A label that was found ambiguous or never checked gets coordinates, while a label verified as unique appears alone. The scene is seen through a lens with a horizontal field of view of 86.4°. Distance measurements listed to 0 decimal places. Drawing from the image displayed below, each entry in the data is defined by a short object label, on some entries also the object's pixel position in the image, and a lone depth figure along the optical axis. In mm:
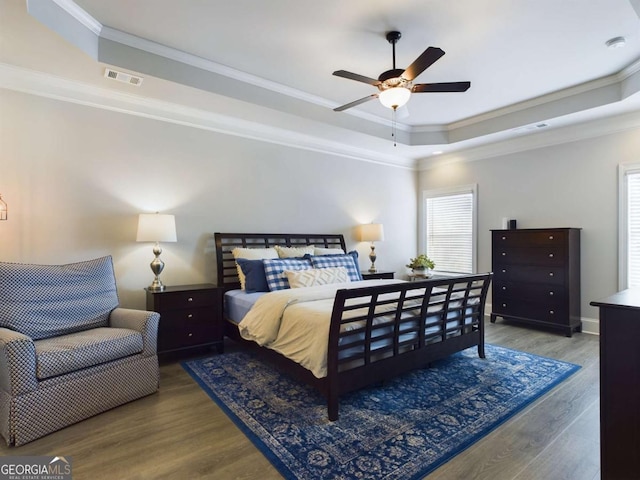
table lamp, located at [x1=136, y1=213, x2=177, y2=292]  3496
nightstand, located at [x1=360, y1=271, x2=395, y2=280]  5156
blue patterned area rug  1981
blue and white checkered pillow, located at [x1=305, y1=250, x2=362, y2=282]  4305
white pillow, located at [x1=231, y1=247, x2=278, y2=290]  4148
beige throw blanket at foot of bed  2484
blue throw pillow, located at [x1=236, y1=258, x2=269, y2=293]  3873
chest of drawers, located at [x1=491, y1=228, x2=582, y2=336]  4449
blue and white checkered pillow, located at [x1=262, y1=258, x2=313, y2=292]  3811
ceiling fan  2648
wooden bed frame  2420
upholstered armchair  2125
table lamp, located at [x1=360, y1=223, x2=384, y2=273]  5551
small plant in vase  5859
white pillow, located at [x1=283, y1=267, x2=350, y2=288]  3785
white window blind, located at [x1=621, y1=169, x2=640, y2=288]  4246
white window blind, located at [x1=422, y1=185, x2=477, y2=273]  5973
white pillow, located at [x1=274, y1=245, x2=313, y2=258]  4430
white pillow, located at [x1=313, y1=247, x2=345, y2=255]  4698
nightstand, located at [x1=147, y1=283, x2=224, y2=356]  3441
